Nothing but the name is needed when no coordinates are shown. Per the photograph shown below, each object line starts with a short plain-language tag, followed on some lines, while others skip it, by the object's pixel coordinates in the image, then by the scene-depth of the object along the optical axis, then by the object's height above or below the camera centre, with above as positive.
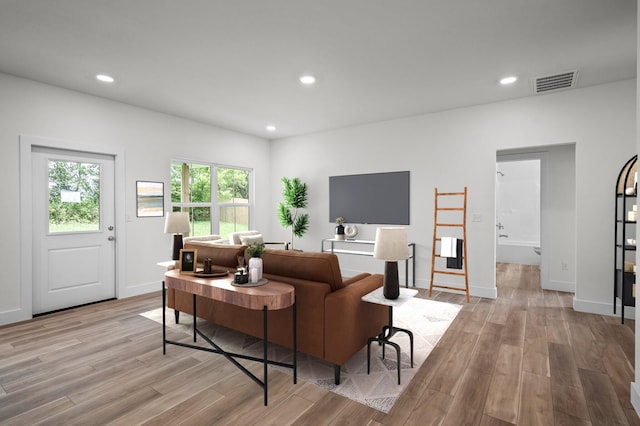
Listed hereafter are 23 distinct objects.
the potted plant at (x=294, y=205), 6.32 +0.07
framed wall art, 4.75 +0.14
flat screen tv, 5.40 +0.19
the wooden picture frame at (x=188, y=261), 2.75 -0.44
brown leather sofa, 2.32 -0.79
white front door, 3.89 -0.26
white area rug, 2.27 -1.26
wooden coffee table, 2.11 -0.59
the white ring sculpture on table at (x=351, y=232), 5.80 -0.41
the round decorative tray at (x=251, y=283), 2.33 -0.54
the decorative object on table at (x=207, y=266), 2.68 -0.48
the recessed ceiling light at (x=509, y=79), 3.70 +1.50
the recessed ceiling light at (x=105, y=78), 3.65 +1.48
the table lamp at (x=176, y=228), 3.91 -0.24
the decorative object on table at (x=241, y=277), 2.37 -0.50
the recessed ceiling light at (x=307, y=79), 3.70 +1.50
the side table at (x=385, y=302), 2.36 -0.67
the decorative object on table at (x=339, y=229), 5.75 -0.36
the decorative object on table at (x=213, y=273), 2.62 -0.54
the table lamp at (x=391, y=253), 2.43 -0.33
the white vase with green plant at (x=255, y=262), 2.40 -0.40
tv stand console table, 5.22 -0.70
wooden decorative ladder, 4.66 -0.23
